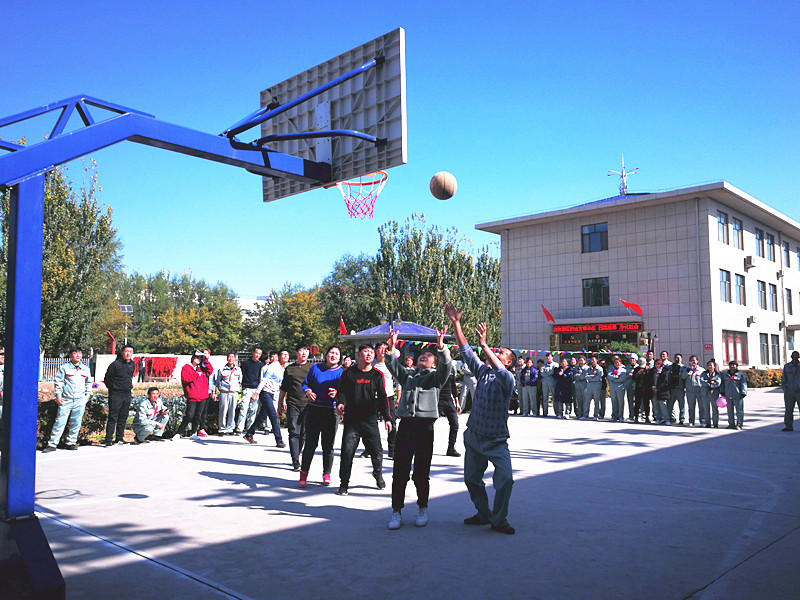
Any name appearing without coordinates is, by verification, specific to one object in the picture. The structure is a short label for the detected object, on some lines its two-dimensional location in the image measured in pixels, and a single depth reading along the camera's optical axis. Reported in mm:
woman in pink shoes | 8375
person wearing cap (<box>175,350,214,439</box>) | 13031
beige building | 32219
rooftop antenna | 44997
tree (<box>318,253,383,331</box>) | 60131
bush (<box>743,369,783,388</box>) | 33375
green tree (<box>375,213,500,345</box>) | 45469
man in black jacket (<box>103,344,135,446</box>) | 11977
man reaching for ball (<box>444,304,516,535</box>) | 6047
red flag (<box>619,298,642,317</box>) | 33438
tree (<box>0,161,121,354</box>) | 33969
